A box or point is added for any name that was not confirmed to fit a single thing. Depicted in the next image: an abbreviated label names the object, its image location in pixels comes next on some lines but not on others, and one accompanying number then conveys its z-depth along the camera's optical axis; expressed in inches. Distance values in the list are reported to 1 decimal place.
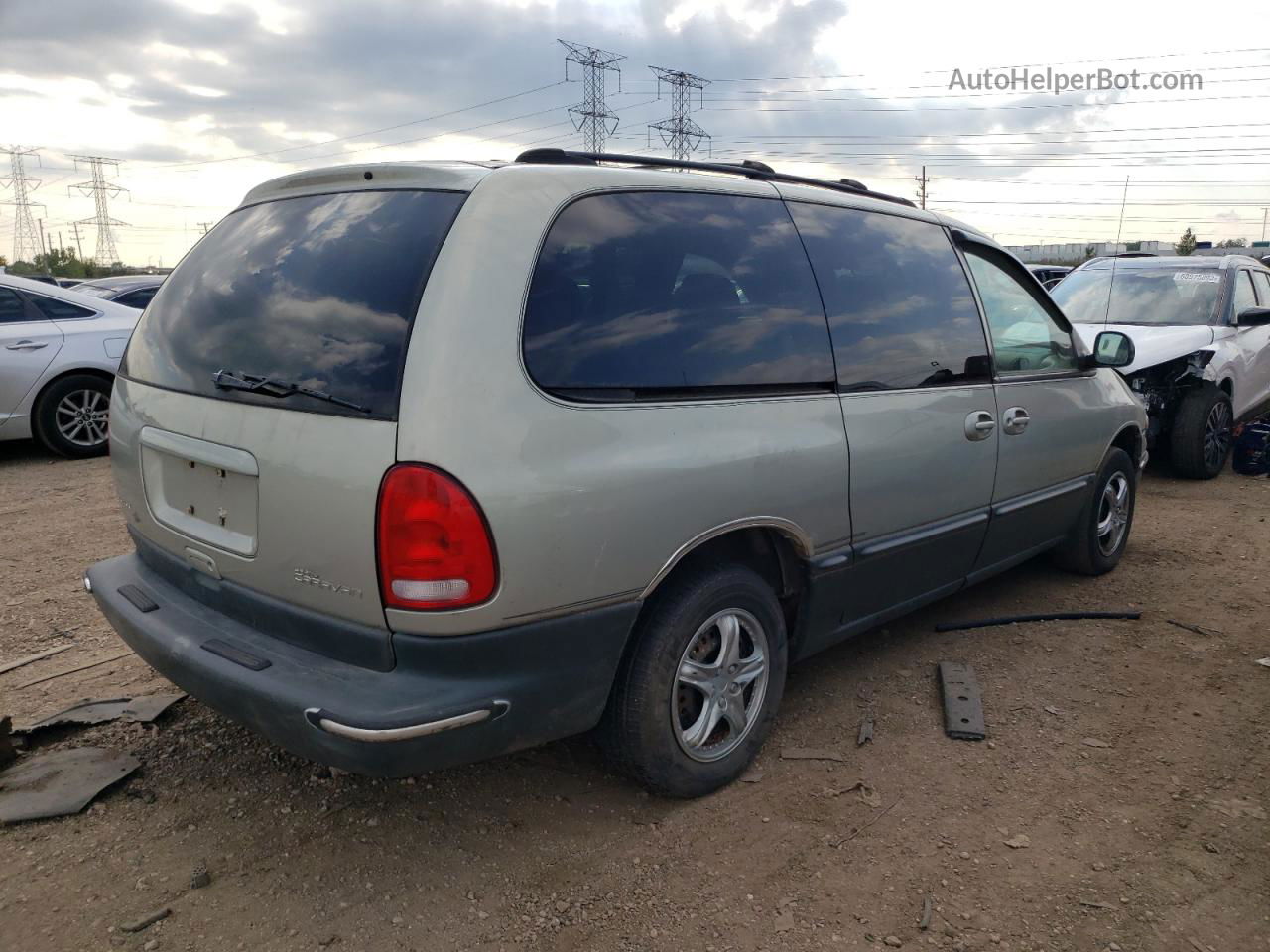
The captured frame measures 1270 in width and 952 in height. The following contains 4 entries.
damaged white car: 291.0
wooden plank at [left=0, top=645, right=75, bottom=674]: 147.5
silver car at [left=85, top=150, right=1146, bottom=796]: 86.7
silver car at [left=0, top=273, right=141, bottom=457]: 292.7
